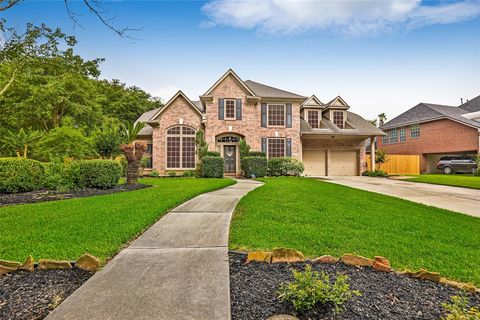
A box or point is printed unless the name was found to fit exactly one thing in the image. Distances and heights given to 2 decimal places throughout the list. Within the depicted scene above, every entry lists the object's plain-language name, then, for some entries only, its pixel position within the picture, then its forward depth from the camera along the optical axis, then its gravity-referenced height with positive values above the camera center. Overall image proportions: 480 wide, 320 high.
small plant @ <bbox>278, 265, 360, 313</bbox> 1.93 -1.06
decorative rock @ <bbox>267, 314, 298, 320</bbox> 1.80 -1.13
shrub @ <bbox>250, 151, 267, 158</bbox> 15.88 +0.50
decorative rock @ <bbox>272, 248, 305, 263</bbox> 2.93 -1.11
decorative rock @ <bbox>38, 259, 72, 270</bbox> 2.73 -1.12
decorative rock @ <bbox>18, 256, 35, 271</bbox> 2.69 -1.12
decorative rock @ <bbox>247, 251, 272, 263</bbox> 2.94 -1.13
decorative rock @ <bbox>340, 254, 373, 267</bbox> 2.86 -1.15
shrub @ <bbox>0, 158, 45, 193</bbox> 7.95 -0.40
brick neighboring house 20.47 +2.65
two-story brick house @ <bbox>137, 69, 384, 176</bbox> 16.83 +2.32
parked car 19.22 -0.25
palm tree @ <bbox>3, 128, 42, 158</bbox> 11.96 +1.13
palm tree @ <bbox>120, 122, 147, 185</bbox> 10.13 +0.34
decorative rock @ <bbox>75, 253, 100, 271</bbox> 2.73 -1.11
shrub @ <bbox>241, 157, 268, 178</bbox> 15.17 -0.26
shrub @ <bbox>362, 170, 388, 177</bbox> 18.18 -0.92
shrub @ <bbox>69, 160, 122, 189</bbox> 8.74 -0.40
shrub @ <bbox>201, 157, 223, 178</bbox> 14.45 -0.29
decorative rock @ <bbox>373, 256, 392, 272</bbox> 2.76 -1.15
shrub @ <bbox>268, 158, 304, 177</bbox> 16.22 -0.35
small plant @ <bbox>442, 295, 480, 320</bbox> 1.59 -1.01
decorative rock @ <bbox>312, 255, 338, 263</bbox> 2.93 -1.15
